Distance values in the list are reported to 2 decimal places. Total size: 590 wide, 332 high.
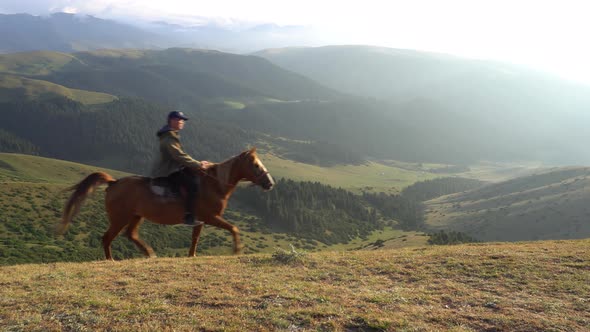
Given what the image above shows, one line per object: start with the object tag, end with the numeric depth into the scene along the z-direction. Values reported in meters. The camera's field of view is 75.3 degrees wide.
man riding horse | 13.75
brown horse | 14.01
